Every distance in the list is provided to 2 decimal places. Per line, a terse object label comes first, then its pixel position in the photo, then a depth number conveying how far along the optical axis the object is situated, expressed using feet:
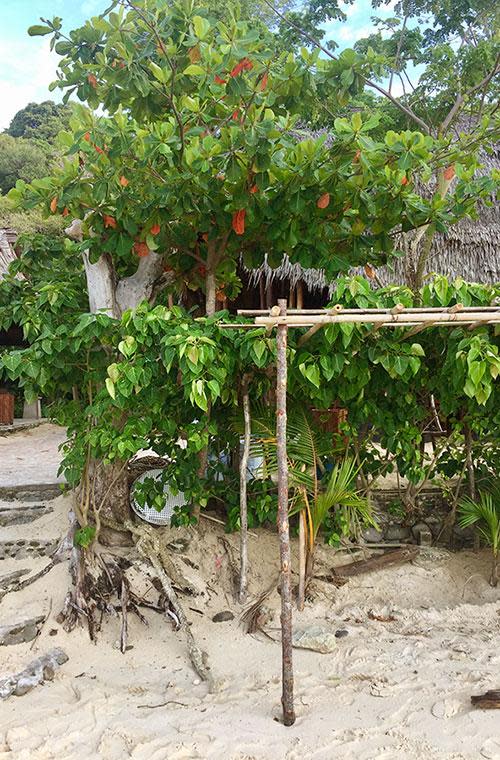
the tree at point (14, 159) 61.98
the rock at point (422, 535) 14.49
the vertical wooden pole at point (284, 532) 8.18
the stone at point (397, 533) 14.66
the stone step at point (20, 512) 14.56
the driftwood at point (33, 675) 9.49
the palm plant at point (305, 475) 11.80
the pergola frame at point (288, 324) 8.20
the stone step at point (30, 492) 15.75
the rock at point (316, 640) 10.55
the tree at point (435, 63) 18.02
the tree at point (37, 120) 73.67
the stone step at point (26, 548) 13.08
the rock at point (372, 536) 14.42
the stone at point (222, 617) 11.83
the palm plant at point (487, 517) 12.84
